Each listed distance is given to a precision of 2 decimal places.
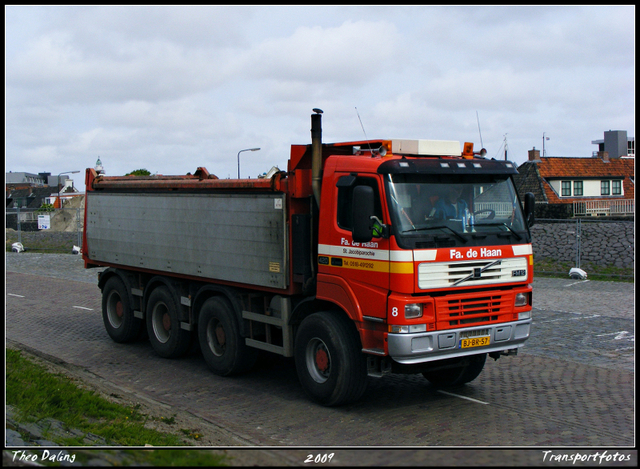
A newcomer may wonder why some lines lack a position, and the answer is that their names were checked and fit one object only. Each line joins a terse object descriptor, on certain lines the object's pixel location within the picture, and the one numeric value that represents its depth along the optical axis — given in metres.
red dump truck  7.66
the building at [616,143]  71.50
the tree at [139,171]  73.99
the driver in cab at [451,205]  7.93
